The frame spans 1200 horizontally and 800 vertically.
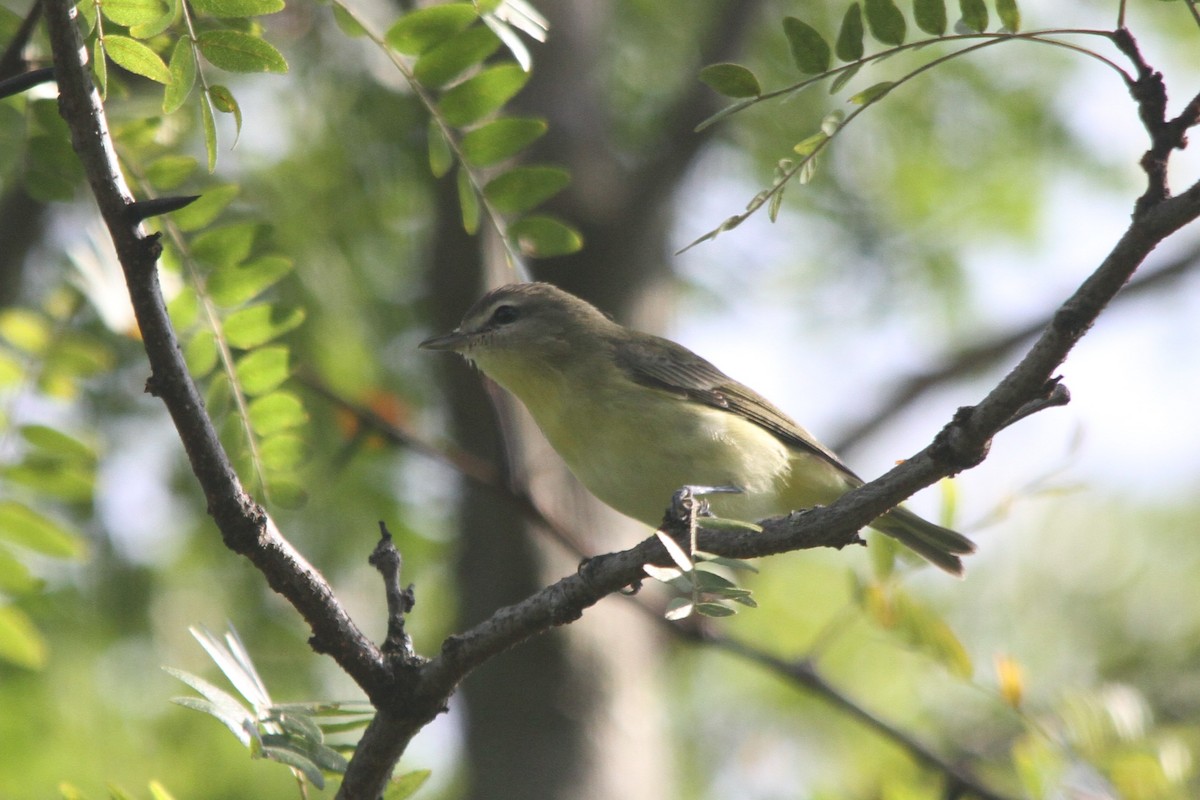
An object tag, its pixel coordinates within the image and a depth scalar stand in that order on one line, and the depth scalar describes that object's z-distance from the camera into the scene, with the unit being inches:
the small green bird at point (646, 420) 325.1
